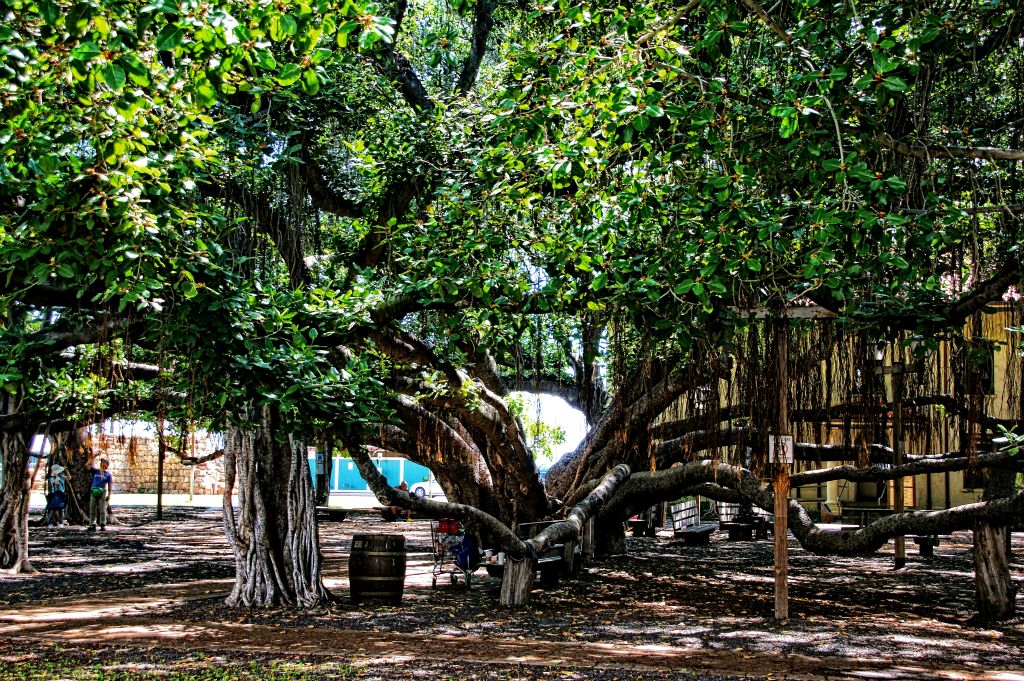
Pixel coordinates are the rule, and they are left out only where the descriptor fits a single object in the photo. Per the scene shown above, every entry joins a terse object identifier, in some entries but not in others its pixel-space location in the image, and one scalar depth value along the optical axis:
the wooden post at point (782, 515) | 9.60
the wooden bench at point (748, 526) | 22.28
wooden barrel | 11.45
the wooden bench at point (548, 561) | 12.77
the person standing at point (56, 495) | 23.48
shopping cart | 13.19
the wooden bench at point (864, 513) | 21.80
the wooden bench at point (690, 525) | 19.12
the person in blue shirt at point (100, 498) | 22.66
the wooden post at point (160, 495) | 24.88
